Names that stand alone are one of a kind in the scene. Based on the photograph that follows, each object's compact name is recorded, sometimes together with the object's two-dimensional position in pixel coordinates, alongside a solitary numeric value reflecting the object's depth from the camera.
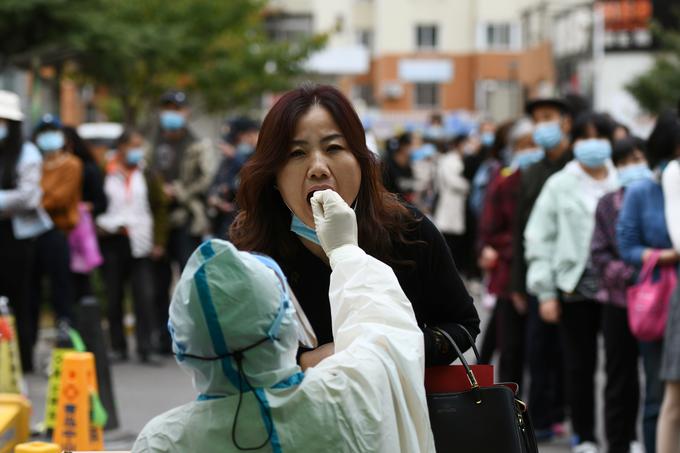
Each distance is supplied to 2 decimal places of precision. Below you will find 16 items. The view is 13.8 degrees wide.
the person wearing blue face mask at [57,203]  22.15
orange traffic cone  14.83
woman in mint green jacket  15.95
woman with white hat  20.52
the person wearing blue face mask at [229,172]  23.96
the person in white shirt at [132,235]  23.85
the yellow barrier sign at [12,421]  9.28
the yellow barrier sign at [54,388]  15.81
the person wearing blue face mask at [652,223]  14.06
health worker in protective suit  5.67
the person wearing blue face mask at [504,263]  18.32
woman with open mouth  7.71
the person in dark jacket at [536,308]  17.36
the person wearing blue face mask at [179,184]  24.56
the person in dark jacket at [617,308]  14.96
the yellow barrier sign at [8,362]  13.93
